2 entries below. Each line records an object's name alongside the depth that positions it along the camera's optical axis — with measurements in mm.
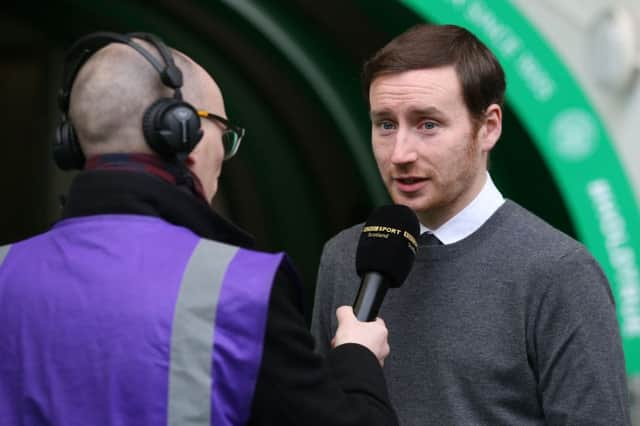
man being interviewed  4723
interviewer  4082
